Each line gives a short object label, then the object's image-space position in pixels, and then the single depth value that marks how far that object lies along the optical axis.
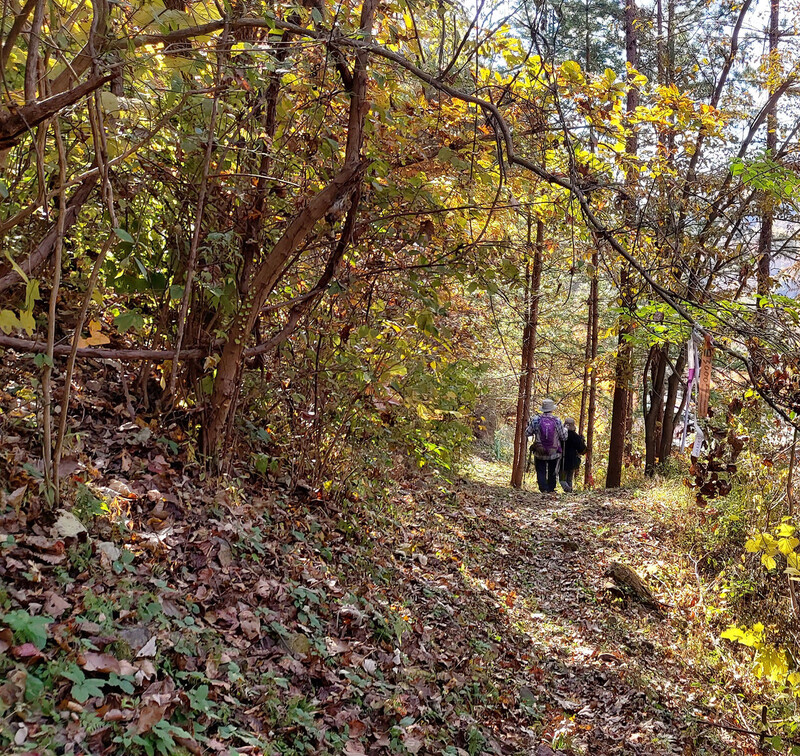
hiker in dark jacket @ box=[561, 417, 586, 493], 13.30
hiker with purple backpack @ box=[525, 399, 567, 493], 12.65
